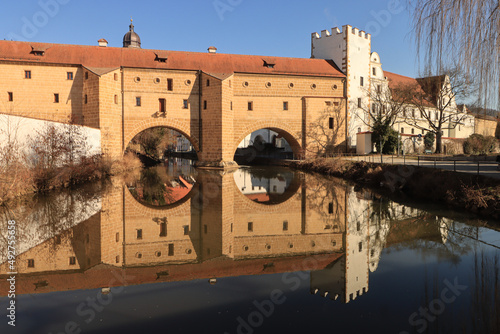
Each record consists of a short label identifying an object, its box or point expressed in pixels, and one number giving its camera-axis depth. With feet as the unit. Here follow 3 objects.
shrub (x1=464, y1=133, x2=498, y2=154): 97.40
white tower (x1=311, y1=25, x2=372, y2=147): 98.63
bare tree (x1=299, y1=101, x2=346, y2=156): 95.91
